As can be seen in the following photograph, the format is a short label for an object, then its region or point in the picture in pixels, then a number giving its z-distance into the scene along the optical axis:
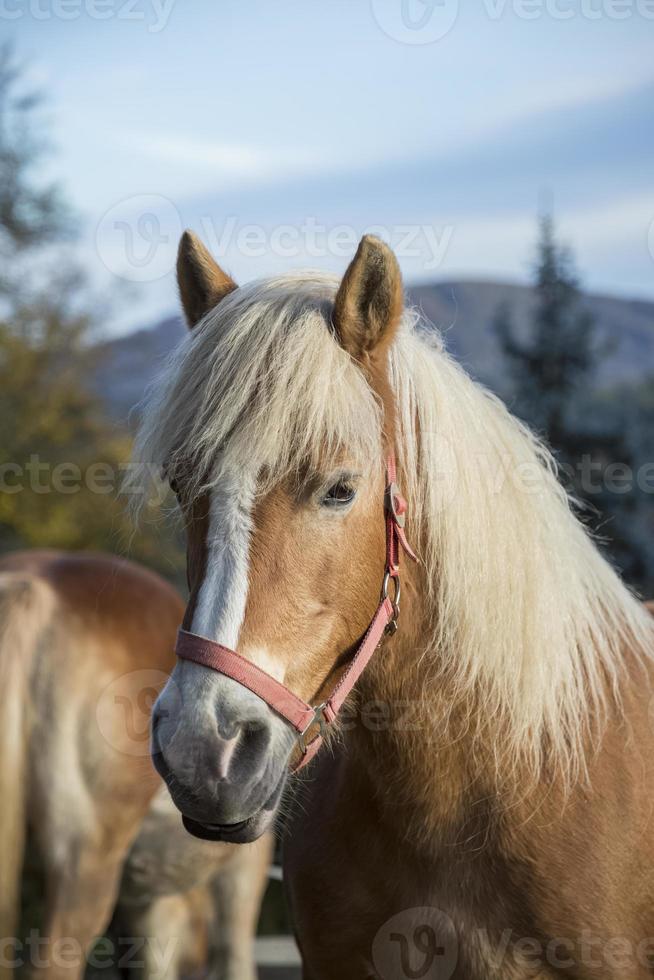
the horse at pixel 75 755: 3.97
